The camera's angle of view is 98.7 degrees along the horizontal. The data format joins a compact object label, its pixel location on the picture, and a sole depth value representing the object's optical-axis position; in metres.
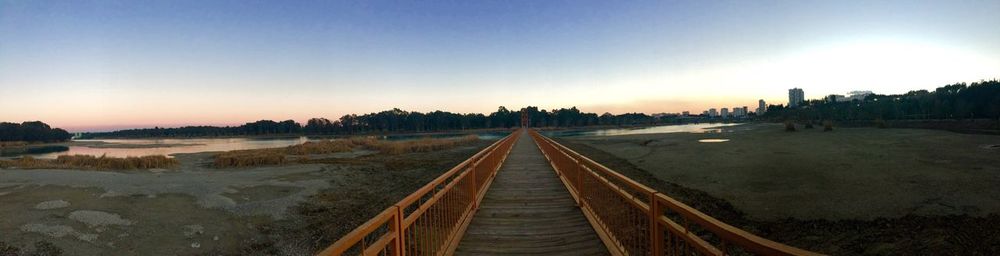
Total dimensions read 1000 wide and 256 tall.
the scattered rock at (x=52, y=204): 11.20
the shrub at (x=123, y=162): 23.72
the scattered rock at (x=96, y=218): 10.45
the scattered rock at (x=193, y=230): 10.53
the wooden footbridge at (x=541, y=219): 3.30
